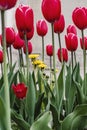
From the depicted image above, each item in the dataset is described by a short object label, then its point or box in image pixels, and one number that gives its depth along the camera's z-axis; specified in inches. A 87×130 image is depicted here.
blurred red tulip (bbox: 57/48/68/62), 70.1
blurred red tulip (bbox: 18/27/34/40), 54.5
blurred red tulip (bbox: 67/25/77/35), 65.8
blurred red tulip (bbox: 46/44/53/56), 73.8
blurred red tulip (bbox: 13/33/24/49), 63.6
